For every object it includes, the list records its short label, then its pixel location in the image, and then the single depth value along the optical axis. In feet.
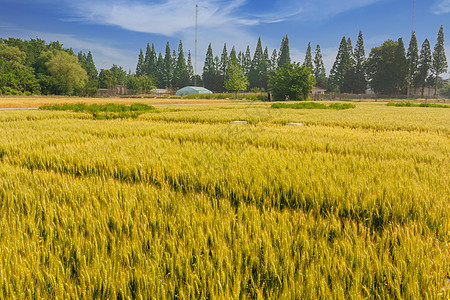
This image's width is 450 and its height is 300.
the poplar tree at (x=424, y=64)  222.48
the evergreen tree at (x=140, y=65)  382.63
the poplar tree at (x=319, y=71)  279.08
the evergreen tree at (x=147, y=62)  363.15
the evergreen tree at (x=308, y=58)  278.56
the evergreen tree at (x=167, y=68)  333.21
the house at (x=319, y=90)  276.21
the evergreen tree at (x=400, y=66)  213.87
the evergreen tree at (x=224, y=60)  319.82
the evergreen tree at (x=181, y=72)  329.72
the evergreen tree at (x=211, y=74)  315.78
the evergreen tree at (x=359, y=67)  240.73
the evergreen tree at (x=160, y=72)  342.85
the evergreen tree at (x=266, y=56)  314.55
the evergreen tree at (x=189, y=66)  351.05
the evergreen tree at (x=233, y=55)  308.05
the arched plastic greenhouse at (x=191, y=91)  271.69
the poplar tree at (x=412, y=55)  213.87
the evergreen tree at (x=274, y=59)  318.34
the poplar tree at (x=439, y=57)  225.64
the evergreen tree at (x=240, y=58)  345.80
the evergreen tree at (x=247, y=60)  332.19
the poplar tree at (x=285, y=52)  295.28
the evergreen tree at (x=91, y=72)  322.57
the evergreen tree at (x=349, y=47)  247.50
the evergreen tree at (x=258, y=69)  303.27
